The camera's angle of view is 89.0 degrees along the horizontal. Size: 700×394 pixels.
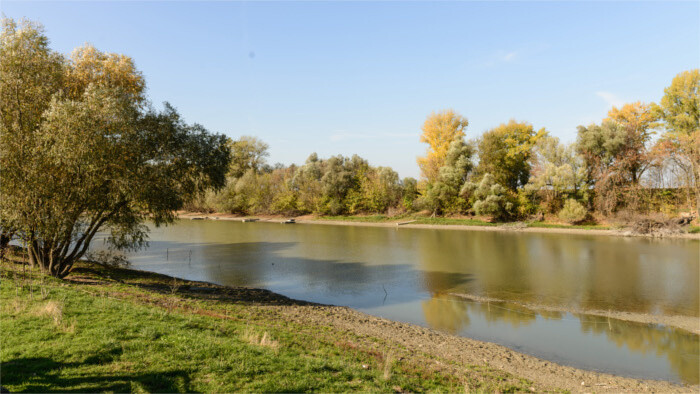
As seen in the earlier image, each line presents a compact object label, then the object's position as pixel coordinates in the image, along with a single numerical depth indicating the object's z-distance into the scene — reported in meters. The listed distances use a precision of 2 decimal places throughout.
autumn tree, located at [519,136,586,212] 47.00
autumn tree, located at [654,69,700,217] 39.91
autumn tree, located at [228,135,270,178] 81.05
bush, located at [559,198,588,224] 44.25
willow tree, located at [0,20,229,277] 13.44
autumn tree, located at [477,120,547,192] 54.22
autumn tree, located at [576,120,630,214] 44.88
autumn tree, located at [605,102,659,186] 45.34
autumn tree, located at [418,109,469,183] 59.19
